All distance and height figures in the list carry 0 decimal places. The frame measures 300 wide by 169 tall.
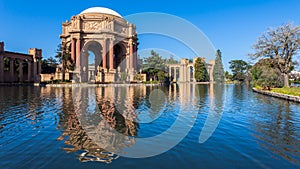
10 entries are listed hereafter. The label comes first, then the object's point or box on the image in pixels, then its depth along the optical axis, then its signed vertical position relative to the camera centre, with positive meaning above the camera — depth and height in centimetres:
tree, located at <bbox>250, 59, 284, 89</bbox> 3519 +144
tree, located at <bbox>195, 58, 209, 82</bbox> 9212 +612
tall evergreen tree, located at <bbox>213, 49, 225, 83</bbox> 9906 +668
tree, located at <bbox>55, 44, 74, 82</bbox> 5309 +704
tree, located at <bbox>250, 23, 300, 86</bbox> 3304 +638
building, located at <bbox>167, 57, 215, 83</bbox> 9544 +635
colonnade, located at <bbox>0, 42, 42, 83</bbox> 5607 +550
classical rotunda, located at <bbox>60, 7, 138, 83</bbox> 5606 +1373
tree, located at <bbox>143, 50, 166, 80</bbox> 7916 +890
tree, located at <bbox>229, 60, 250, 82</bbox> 11599 +945
